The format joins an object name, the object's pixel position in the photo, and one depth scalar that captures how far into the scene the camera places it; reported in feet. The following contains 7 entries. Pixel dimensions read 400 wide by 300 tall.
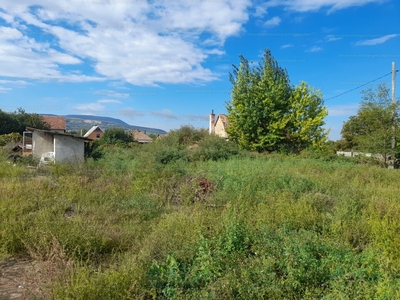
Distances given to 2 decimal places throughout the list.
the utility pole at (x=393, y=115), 52.82
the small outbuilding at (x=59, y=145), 47.39
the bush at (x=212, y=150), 49.08
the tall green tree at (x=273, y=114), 64.69
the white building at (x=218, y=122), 117.87
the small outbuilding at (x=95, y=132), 162.33
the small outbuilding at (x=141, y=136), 168.51
